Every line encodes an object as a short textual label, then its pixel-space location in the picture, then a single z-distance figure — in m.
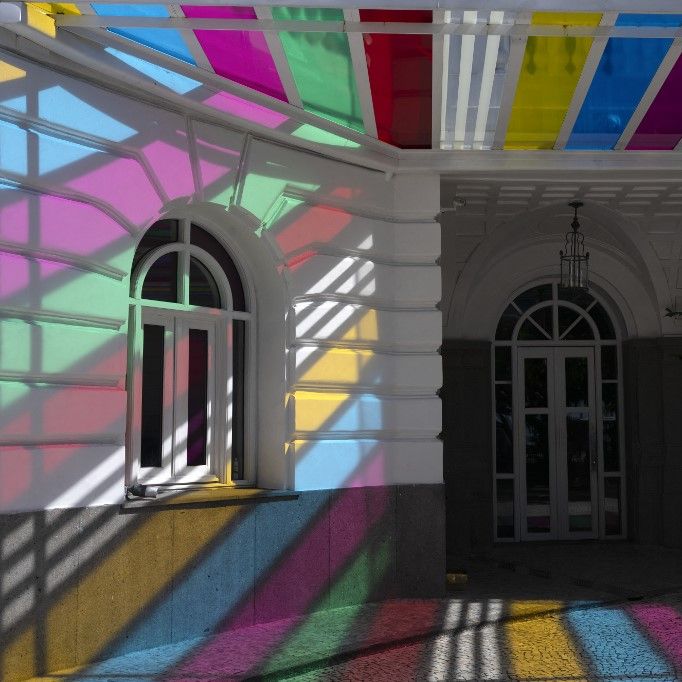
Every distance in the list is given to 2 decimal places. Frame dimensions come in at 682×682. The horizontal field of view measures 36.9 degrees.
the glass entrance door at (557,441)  12.56
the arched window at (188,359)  7.33
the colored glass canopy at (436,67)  6.14
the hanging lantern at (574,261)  11.73
